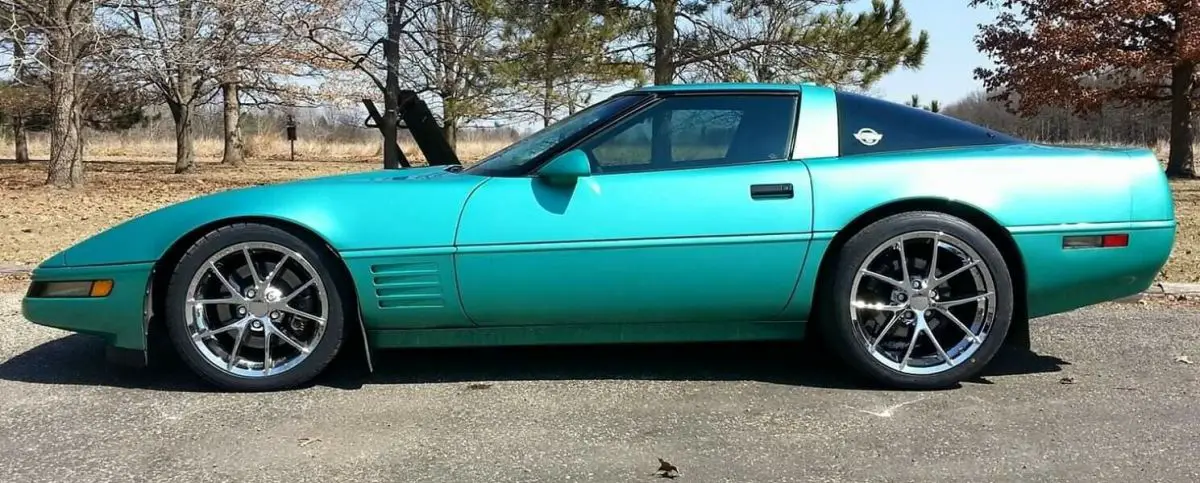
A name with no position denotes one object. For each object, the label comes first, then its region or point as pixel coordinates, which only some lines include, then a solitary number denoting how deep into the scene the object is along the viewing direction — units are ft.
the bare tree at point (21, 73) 35.46
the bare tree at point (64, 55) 38.63
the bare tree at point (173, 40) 39.40
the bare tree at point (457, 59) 47.80
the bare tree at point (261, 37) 41.63
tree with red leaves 49.73
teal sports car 10.69
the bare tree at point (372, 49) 51.19
